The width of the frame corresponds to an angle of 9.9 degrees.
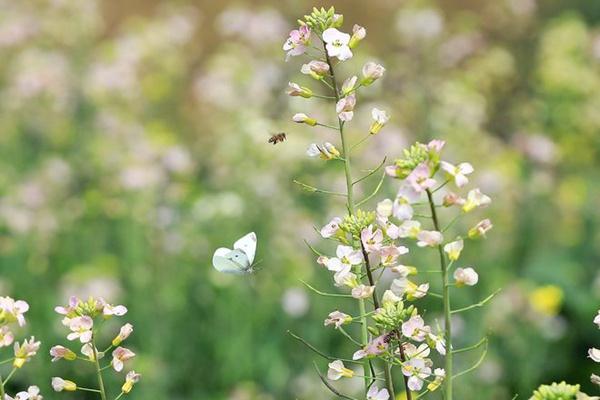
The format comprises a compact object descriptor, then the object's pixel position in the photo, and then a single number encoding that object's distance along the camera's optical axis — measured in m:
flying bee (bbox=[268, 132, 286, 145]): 2.39
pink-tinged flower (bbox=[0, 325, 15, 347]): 2.18
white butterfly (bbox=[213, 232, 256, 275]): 2.26
